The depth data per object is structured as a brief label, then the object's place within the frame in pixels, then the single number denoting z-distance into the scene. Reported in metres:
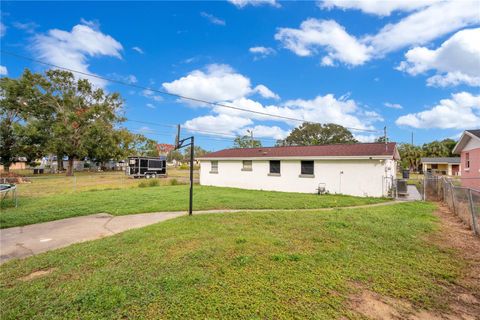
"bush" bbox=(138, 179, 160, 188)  17.99
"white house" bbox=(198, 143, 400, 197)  12.77
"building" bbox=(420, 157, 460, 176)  38.28
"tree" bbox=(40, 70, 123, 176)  32.03
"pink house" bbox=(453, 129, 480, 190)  13.77
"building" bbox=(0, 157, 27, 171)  58.72
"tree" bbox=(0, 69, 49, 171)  28.78
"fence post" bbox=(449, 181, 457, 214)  8.09
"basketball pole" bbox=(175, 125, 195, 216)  7.18
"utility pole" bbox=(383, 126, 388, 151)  24.46
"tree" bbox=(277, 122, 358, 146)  50.23
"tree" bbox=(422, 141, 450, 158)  44.62
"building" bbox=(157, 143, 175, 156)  76.30
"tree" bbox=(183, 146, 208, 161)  79.29
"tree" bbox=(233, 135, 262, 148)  47.86
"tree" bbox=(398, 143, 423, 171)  44.84
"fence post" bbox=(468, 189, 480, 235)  5.68
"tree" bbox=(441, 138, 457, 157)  45.78
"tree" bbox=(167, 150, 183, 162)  79.12
